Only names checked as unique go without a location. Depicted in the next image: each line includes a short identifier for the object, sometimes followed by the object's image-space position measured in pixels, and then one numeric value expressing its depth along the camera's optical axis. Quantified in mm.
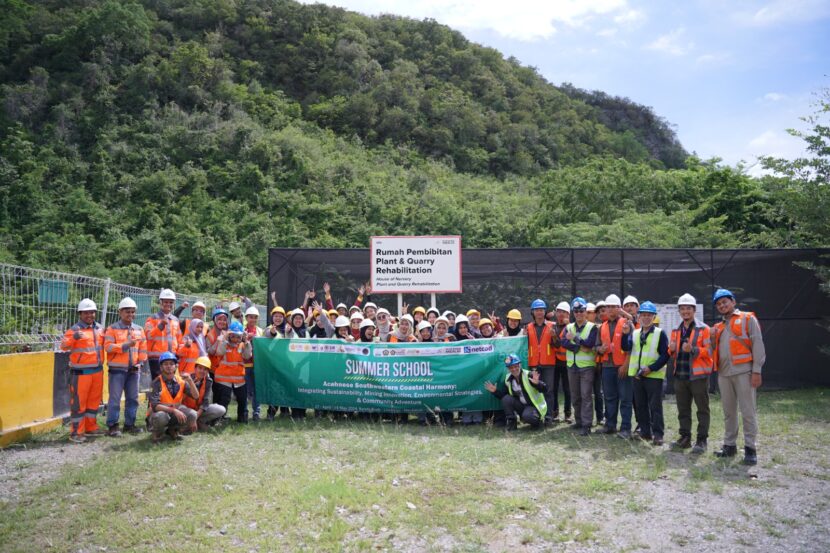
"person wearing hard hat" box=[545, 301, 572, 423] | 9498
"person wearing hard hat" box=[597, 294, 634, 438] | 8602
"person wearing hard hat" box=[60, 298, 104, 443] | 8445
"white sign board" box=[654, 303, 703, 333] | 13320
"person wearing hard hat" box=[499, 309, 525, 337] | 9992
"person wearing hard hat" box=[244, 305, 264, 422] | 9680
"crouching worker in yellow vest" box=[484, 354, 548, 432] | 9023
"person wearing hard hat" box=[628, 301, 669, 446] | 8242
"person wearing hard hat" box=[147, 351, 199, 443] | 7895
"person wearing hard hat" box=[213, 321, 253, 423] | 9117
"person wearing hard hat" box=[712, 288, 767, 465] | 7379
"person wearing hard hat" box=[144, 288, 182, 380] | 9242
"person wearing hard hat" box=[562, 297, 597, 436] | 8906
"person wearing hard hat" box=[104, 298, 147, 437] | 8680
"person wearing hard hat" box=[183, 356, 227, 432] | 8492
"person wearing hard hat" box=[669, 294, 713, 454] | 7875
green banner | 9477
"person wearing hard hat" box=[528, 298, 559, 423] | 9539
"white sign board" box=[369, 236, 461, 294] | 12953
